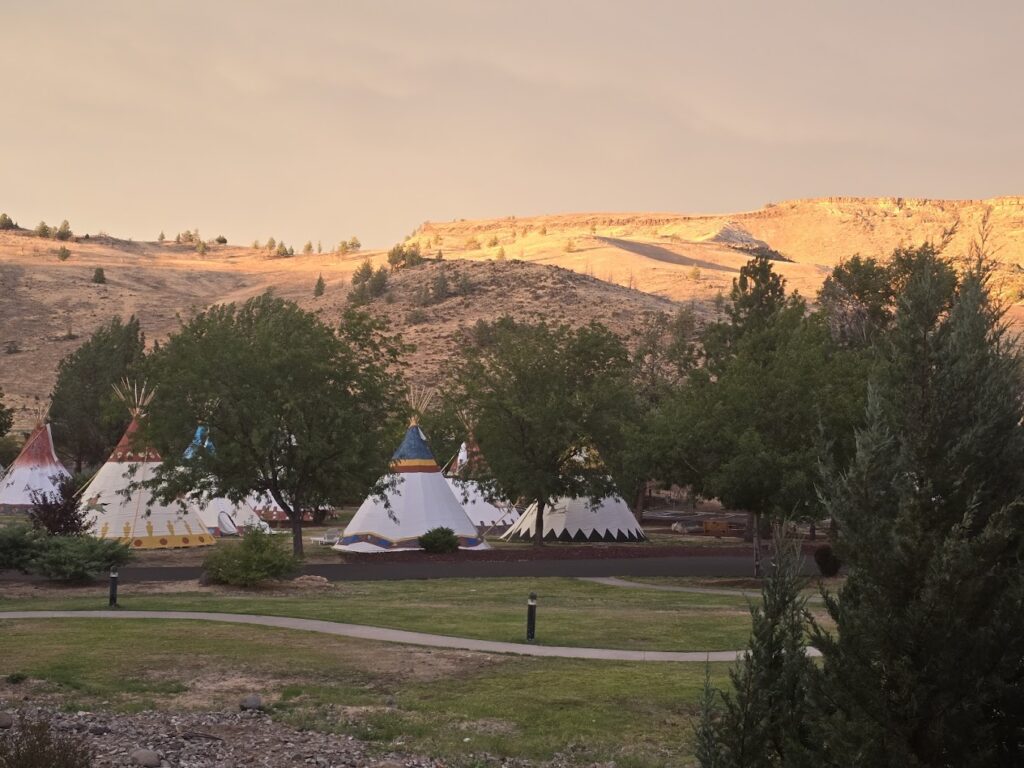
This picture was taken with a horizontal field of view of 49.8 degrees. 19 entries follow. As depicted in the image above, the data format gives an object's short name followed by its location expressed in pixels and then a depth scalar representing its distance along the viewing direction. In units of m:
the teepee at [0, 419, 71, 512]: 58.51
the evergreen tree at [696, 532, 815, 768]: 8.26
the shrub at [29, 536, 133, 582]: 29.56
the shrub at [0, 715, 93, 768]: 10.30
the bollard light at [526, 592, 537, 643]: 20.66
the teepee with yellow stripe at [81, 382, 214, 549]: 42.31
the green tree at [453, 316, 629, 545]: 47.62
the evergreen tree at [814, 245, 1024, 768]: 7.77
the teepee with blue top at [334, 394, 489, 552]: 43.72
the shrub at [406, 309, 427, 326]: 113.19
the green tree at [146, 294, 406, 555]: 38.72
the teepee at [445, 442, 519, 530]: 55.78
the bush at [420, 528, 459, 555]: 42.81
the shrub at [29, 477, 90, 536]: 34.78
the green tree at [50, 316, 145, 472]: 75.94
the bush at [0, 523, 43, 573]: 31.53
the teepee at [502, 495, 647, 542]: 51.31
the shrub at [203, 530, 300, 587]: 29.45
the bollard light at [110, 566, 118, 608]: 24.73
